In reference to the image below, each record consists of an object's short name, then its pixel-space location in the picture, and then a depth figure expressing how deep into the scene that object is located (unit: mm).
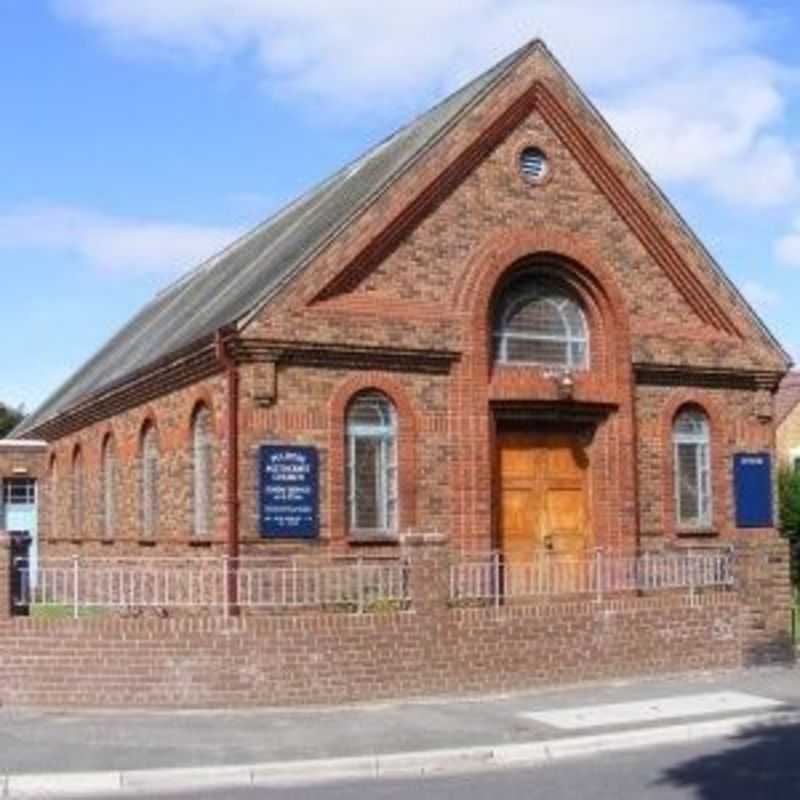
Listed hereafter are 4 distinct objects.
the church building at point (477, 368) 18641
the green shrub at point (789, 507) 32344
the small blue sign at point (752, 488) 22203
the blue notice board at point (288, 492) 18281
